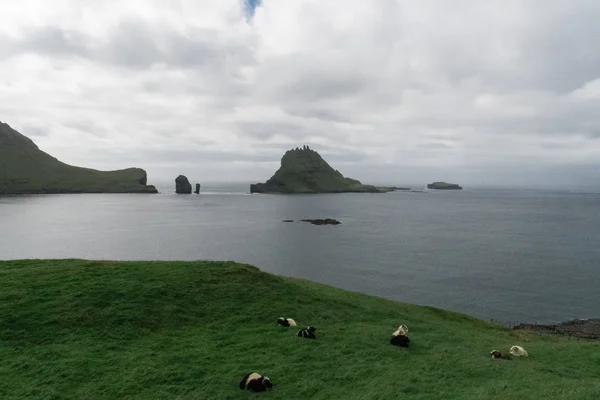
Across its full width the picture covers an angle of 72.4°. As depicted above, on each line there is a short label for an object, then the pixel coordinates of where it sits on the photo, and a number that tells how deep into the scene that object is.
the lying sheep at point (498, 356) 21.70
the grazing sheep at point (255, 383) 16.83
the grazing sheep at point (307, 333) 23.08
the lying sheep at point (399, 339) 23.09
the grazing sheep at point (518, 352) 22.98
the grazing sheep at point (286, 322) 25.27
